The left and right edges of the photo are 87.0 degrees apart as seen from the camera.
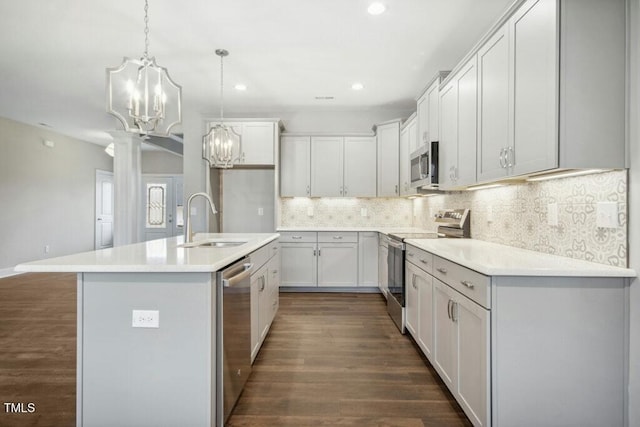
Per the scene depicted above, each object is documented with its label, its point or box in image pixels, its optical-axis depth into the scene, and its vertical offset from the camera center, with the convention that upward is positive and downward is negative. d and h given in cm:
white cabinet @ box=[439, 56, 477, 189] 240 +67
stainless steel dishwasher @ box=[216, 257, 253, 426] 171 -67
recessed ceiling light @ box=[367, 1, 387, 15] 249 +155
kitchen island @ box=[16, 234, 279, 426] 160 -64
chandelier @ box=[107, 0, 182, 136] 199 +71
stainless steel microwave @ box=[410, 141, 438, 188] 311 +47
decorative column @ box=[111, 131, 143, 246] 582 +41
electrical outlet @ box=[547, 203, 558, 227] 200 +1
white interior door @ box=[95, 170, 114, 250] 790 +6
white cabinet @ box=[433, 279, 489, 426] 160 -74
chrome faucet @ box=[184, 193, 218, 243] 260 -12
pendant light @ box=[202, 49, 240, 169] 347 +69
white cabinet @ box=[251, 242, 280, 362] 241 -65
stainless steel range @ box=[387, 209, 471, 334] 314 -31
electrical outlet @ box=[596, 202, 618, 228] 160 +0
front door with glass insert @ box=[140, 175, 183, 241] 812 +19
